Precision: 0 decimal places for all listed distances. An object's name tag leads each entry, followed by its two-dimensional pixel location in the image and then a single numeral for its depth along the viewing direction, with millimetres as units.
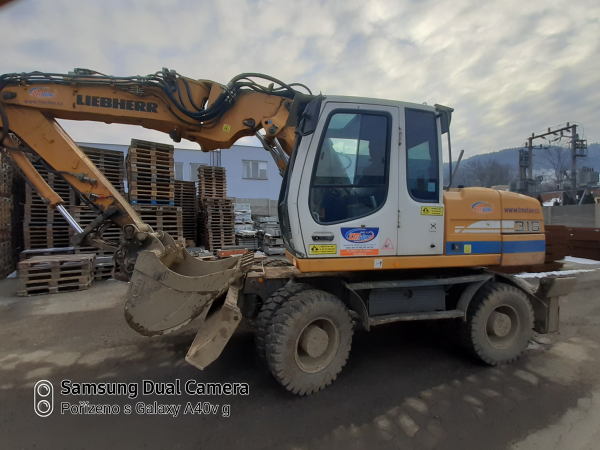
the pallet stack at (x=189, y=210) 11817
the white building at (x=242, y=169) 20078
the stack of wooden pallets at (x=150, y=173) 8477
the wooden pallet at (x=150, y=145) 8469
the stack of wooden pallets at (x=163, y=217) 8688
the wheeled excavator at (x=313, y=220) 3312
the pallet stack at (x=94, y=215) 8430
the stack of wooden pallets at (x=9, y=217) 8500
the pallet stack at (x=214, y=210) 11016
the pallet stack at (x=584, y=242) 9977
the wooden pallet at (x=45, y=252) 8287
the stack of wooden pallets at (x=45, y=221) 8633
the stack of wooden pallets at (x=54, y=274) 6930
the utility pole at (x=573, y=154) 21875
